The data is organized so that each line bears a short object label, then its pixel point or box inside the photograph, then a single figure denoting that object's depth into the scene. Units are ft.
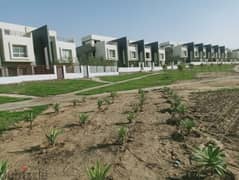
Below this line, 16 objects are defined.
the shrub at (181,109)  26.78
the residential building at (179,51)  309.42
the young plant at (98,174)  11.46
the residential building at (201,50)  350.64
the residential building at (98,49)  202.08
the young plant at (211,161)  12.55
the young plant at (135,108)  30.78
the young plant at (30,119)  26.11
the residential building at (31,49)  118.42
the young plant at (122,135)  18.34
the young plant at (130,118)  24.98
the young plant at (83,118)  25.27
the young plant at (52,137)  19.10
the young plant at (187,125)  19.51
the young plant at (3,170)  12.34
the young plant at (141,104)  32.25
